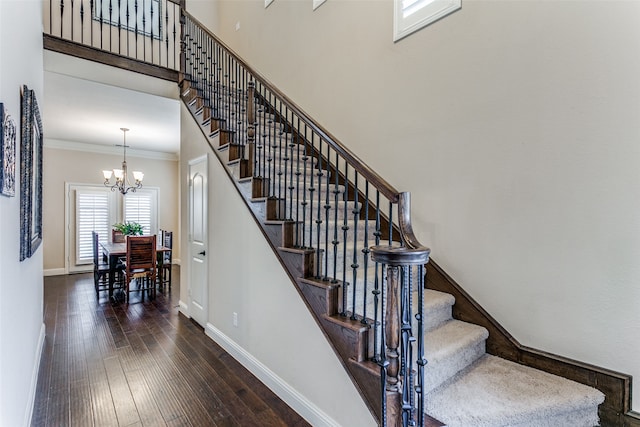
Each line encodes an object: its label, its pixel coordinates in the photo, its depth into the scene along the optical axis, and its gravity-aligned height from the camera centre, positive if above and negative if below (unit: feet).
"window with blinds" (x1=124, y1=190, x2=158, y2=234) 24.25 -0.02
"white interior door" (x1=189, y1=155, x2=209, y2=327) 11.78 -1.25
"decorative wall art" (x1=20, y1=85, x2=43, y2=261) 5.61 +0.74
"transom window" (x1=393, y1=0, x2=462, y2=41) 8.15 +5.57
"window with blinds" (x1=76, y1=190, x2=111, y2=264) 22.25 -0.80
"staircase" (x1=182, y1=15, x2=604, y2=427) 5.14 -2.61
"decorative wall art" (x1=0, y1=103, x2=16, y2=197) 3.88 +0.75
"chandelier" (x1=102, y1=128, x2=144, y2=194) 19.51 +2.07
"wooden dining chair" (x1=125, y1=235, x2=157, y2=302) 15.69 -2.72
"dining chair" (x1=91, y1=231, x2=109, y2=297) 17.25 -3.66
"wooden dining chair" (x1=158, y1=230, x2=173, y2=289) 19.34 -3.13
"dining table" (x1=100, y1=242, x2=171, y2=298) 16.47 -2.58
